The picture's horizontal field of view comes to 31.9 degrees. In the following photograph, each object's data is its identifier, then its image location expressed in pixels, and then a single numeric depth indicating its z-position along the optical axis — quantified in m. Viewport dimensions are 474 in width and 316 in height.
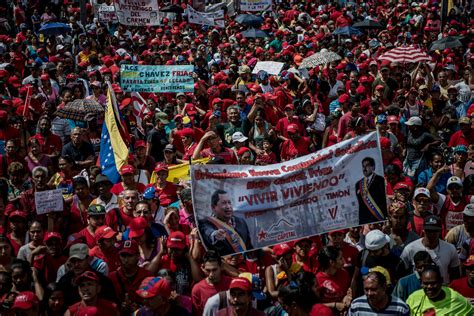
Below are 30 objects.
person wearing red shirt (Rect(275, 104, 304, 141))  11.89
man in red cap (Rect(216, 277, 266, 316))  5.90
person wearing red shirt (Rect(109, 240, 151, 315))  6.58
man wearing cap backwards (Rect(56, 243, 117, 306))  6.48
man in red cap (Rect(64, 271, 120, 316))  6.12
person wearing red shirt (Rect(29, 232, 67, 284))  7.07
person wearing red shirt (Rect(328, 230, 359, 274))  7.16
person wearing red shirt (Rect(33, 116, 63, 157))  10.72
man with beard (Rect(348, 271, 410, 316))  5.86
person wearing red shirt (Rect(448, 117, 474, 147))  10.74
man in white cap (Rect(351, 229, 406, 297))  6.79
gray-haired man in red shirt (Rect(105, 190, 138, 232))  8.00
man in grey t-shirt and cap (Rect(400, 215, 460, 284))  7.13
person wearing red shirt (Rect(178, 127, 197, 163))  10.70
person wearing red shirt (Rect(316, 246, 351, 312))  6.56
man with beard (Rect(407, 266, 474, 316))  6.14
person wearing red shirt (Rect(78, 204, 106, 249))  7.66
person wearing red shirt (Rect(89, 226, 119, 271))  7.10
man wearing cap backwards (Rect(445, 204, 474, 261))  7.49
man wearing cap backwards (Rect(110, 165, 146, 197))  8.96
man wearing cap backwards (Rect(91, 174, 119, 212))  8.56
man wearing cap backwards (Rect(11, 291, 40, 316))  6.02
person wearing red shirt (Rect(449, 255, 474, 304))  6.57
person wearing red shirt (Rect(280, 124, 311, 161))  11.12
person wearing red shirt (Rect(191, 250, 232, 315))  6.38
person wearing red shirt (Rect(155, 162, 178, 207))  9.15
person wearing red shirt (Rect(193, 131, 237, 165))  10.16
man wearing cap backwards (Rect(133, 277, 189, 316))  5.95
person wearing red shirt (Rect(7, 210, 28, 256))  7.72
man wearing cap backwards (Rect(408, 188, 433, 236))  7.98
